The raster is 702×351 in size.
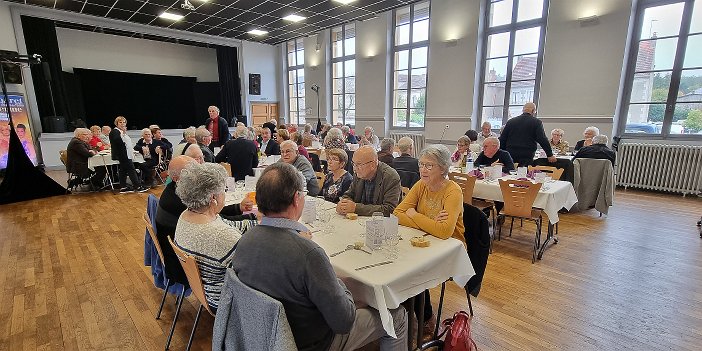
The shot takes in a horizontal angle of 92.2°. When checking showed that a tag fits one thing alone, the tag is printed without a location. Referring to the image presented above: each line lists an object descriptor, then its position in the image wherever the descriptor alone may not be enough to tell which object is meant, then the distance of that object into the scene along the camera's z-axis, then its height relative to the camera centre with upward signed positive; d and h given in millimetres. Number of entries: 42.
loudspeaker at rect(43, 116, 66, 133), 9062 -280
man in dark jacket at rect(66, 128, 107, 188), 6512 -781
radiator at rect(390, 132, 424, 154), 9602 -730
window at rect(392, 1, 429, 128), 9453 +1423
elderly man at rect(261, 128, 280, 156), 6203 -589
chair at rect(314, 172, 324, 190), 3866 -754
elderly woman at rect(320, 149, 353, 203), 3121 -590
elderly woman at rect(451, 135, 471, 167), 4867 -515
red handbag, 2061 -1347
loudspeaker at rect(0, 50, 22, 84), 8016 +961
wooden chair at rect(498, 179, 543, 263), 3498 -898
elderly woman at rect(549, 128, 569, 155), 6289 -547
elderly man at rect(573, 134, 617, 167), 5074 -551
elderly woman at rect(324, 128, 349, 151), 4582 -341
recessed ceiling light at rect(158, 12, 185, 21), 9477 +2753
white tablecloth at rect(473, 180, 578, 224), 3611 -912
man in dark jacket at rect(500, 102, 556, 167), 5005 -350
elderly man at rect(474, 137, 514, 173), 4594 -554
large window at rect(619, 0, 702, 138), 5984 +788
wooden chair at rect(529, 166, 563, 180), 4340 -735
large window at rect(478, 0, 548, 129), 7512 +1317
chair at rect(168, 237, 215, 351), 1721 -837
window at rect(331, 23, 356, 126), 11484 +1391
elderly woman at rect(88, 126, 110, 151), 7516 -619
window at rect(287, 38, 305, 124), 13359 +1338
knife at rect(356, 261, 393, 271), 1710 -768
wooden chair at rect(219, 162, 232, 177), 4707 -736
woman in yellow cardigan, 2162 -620
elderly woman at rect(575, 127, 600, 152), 5887 -341
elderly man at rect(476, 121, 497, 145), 7148 -358
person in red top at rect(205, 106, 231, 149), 7259 -327
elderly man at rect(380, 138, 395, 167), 4406 -499
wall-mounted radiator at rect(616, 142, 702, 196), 5914 -956
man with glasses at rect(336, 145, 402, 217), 2621 -597
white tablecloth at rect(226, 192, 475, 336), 1622 -779
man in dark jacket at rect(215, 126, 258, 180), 4926 -607
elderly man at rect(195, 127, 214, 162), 5027 -380
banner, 8195 -299
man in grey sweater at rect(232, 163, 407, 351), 1236 -566
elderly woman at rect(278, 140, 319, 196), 3592 -482
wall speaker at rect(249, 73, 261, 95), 13368 +1201
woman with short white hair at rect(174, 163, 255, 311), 1761 -601
